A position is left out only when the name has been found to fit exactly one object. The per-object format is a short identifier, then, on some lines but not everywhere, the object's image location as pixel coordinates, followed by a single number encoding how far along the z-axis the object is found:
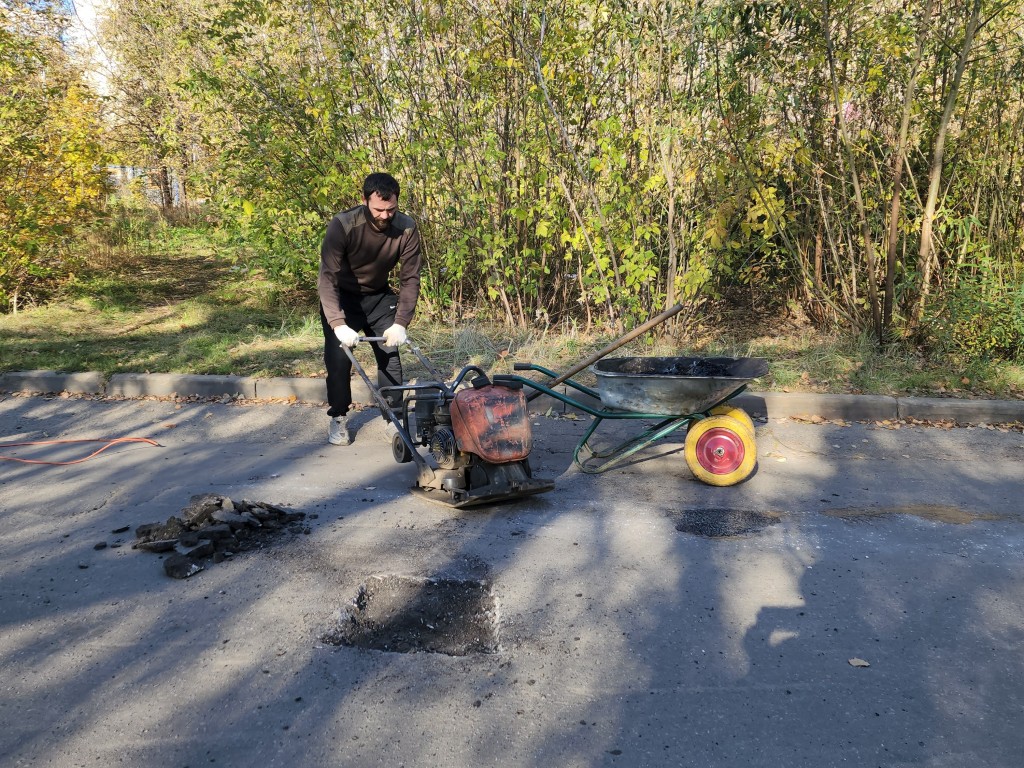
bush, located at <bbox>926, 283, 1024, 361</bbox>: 7.18
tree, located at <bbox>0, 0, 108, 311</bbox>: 10.00
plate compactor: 4.42
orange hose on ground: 5.95
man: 5.32
